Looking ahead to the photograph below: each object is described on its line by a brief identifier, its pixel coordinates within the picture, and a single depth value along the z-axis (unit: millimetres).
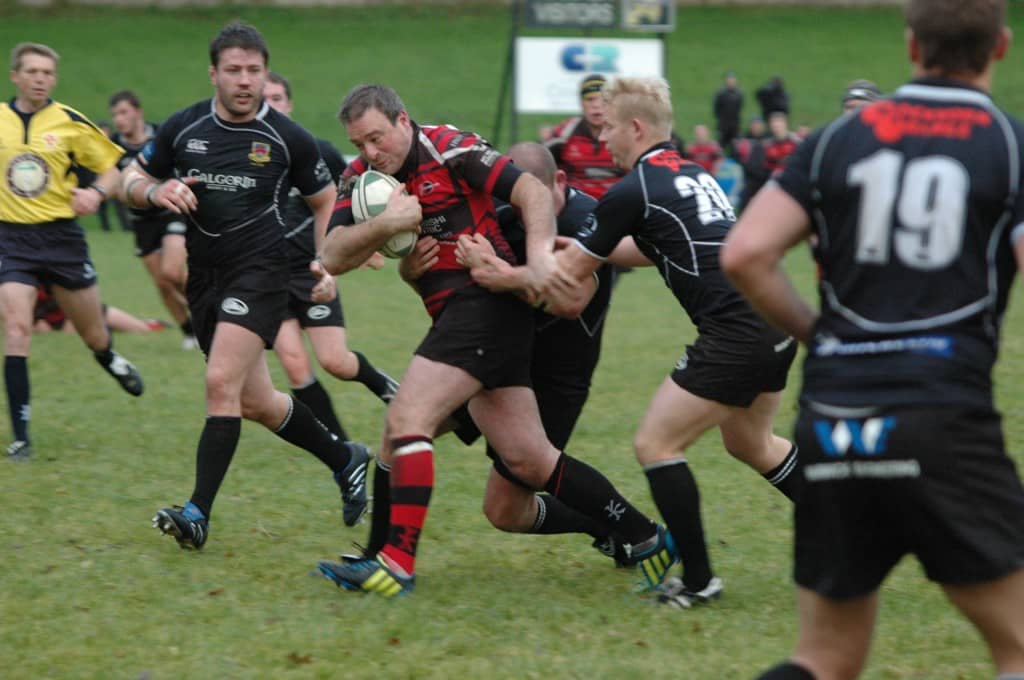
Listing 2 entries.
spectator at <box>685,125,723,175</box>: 49531
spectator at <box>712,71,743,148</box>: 60031
